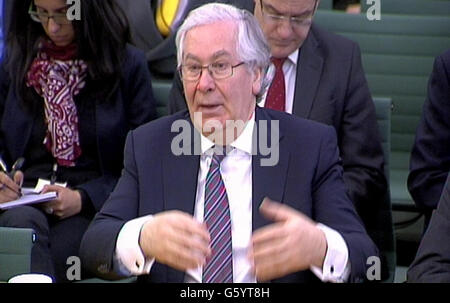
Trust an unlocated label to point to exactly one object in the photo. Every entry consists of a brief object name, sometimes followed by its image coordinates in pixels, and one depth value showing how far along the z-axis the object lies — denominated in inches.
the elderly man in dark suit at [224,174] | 165.9
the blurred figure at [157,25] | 286.4
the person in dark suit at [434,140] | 230.5
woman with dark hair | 239.0
